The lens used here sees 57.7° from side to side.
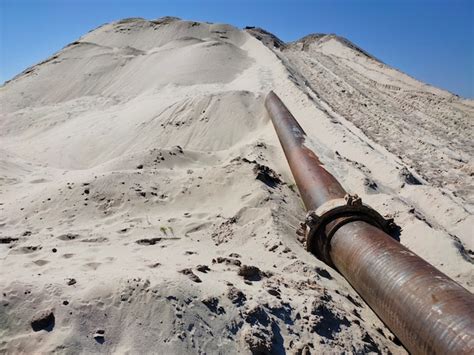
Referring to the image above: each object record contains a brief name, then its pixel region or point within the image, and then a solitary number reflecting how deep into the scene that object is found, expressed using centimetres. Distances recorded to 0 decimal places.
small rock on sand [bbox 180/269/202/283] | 357
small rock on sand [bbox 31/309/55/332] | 296
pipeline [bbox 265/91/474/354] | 277
